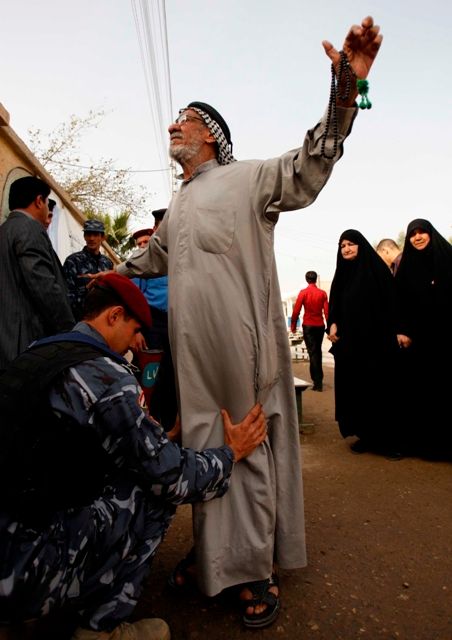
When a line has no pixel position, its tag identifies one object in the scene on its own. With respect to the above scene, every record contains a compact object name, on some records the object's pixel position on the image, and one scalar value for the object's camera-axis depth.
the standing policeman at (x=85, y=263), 3.78
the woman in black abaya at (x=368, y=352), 3.90
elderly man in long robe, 1.62
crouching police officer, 1.13
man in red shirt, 7.52
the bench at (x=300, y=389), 4.46
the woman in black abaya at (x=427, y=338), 3.75
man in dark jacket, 2.40
